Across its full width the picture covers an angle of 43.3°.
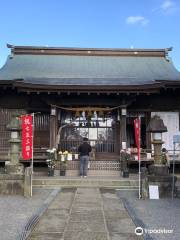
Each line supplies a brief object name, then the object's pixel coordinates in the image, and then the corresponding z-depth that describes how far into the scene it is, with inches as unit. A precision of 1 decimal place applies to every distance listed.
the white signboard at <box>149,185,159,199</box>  287.9
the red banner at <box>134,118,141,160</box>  351.4
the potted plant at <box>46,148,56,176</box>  413.1
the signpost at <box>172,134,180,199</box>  288.7
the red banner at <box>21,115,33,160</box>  341.7
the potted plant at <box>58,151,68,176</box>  414.3
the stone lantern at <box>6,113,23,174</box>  325.2
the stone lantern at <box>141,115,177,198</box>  292.3
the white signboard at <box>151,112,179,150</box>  482.2
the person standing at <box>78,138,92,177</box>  398.7
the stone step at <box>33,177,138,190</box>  359.5
